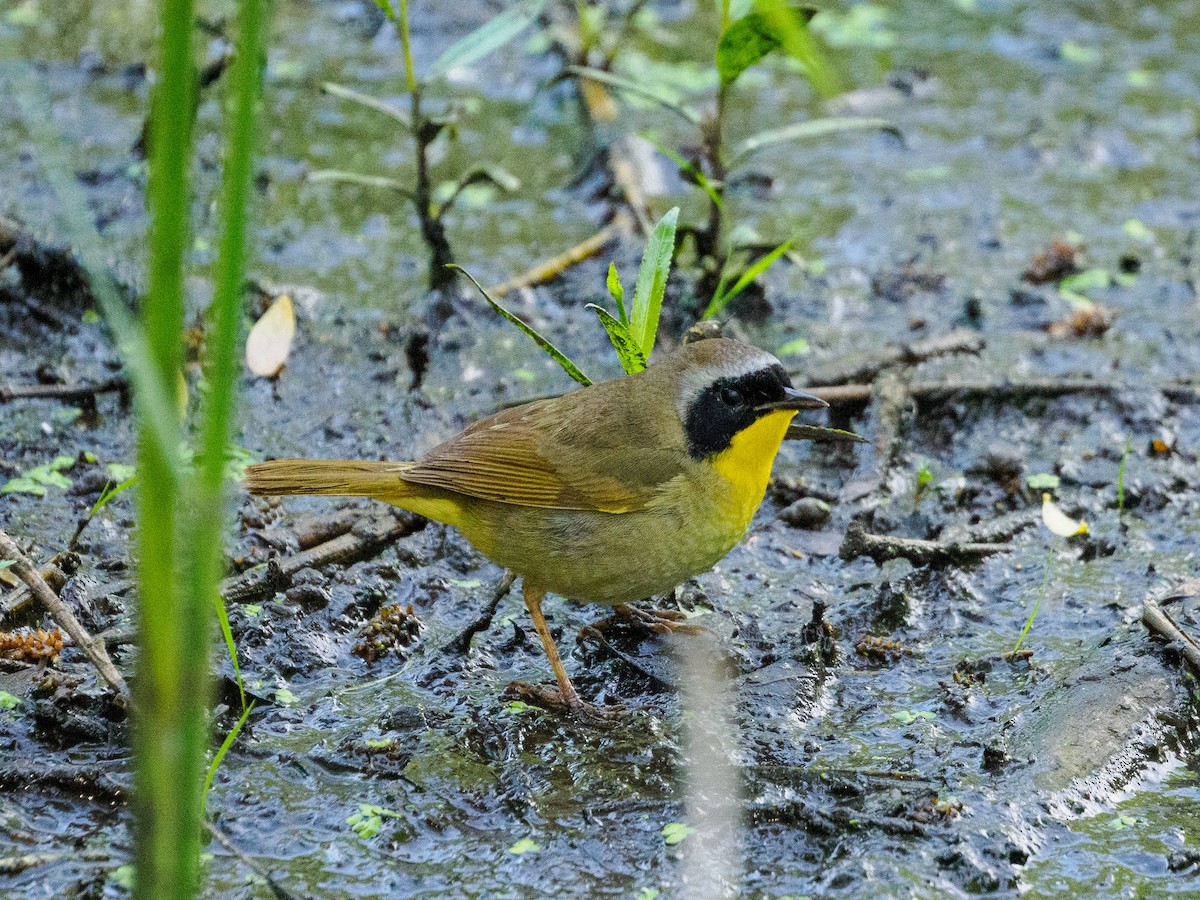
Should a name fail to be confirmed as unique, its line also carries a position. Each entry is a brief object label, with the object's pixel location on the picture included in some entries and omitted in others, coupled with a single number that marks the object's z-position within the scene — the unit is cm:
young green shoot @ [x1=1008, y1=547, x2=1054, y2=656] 813
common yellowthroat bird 811
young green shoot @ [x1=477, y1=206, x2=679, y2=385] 899
